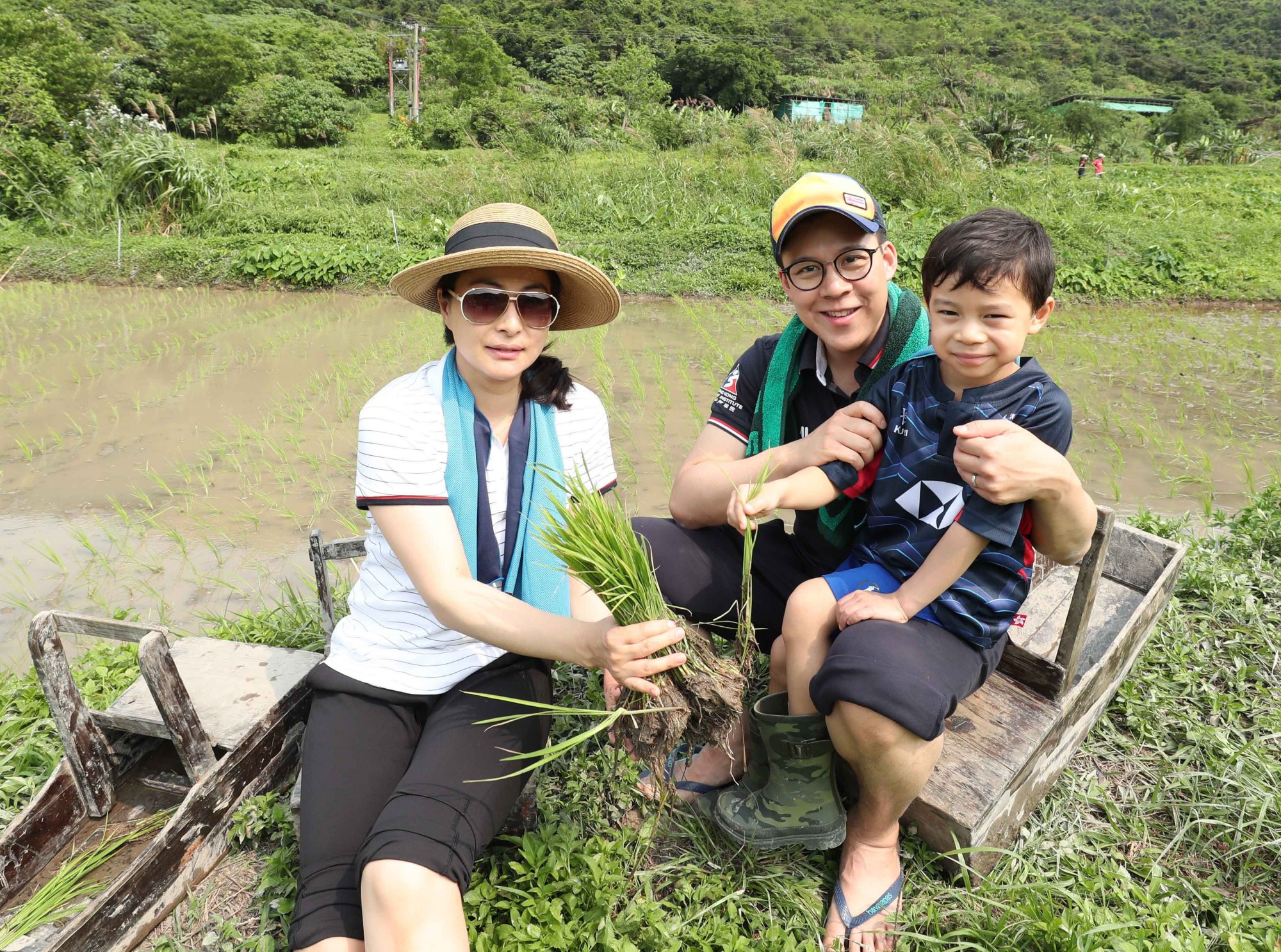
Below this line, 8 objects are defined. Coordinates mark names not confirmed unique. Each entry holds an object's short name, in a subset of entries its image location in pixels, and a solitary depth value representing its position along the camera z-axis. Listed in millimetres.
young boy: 1529
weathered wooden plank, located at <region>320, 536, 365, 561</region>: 2221
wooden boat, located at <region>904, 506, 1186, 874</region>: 1706
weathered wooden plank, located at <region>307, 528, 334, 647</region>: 2178
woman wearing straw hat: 1406
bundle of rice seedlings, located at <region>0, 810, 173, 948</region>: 1580
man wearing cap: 1489
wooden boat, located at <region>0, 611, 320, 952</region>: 1626
